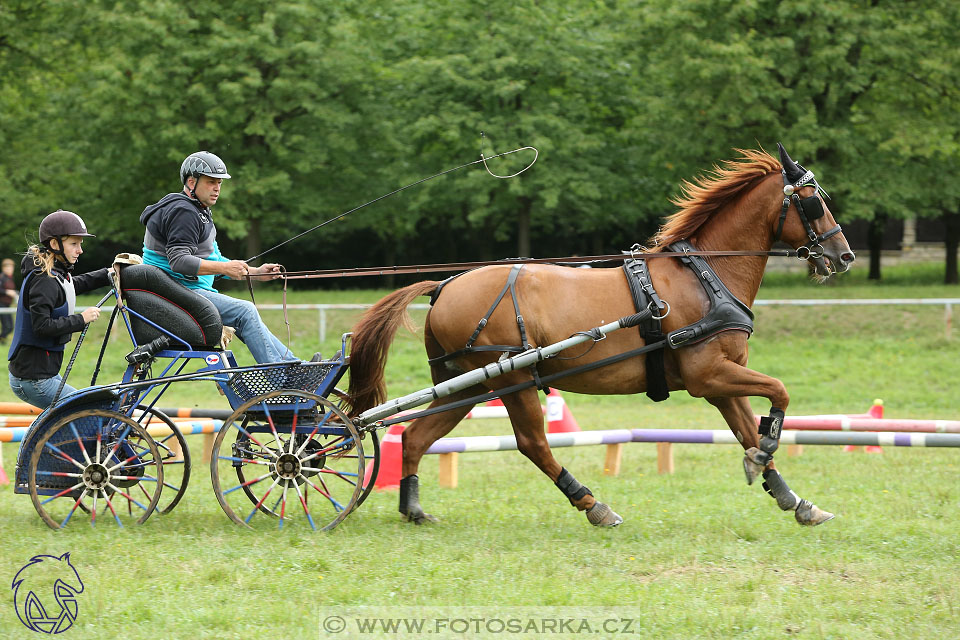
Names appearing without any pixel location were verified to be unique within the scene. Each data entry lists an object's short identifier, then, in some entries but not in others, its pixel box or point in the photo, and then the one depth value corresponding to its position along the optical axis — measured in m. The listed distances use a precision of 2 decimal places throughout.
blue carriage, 12.67
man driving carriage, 12.59
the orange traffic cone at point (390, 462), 16.86
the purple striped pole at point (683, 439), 15.68
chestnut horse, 13.12
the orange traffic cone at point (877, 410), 20.75
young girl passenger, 12.77
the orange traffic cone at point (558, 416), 20.77
